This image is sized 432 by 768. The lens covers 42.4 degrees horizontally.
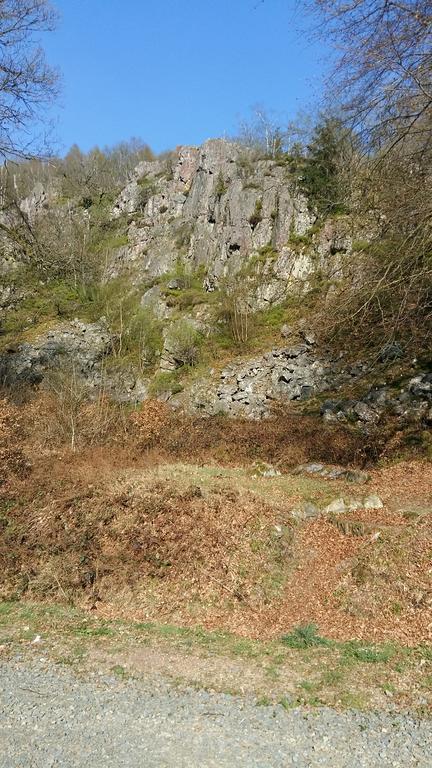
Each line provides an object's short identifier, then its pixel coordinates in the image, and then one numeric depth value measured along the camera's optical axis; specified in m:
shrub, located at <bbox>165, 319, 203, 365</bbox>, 27.75
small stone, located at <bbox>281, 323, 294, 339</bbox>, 27.48
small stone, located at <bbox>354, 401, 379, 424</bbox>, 17.69
